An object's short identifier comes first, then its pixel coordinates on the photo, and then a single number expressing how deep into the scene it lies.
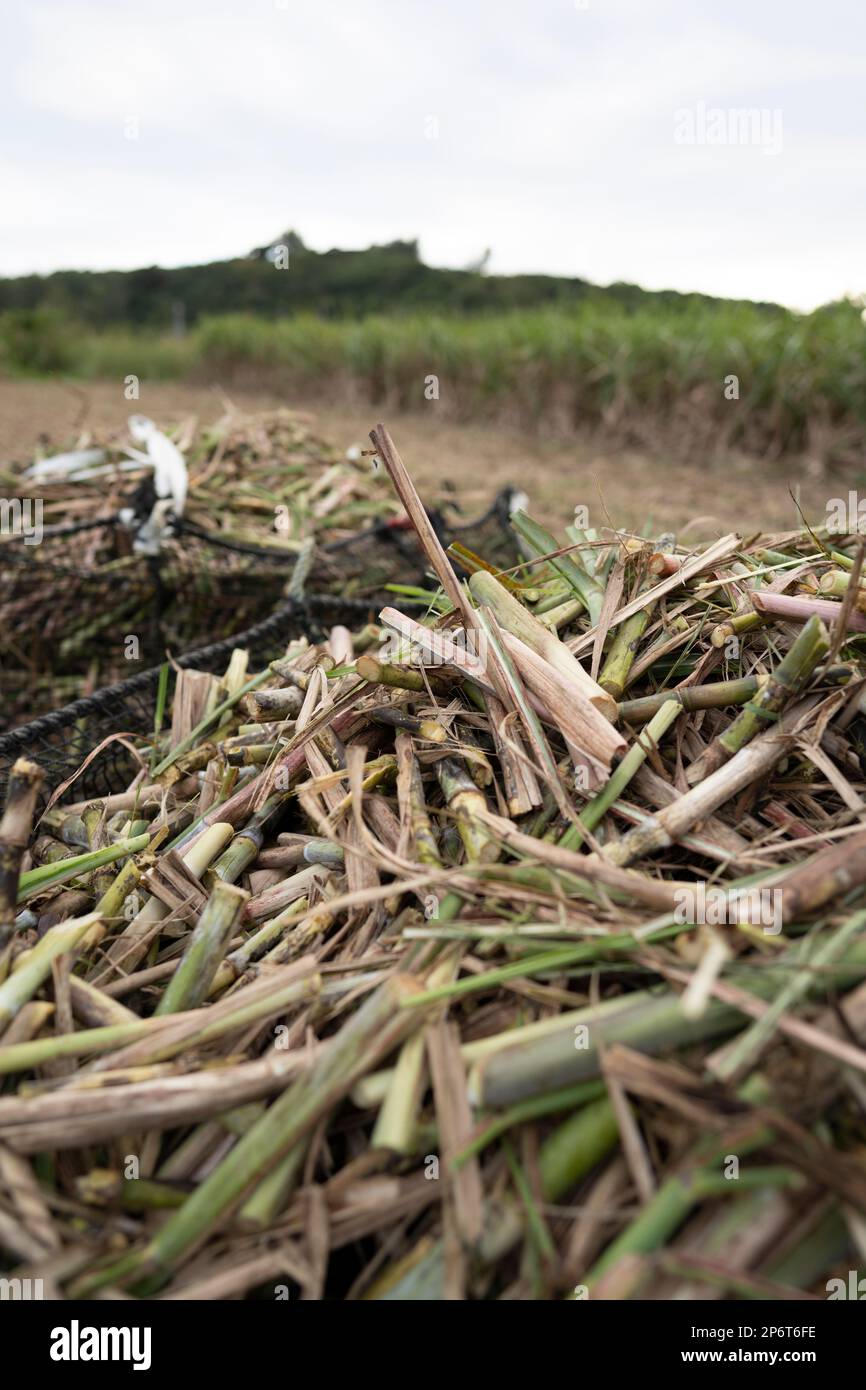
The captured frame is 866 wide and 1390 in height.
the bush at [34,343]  25.73
